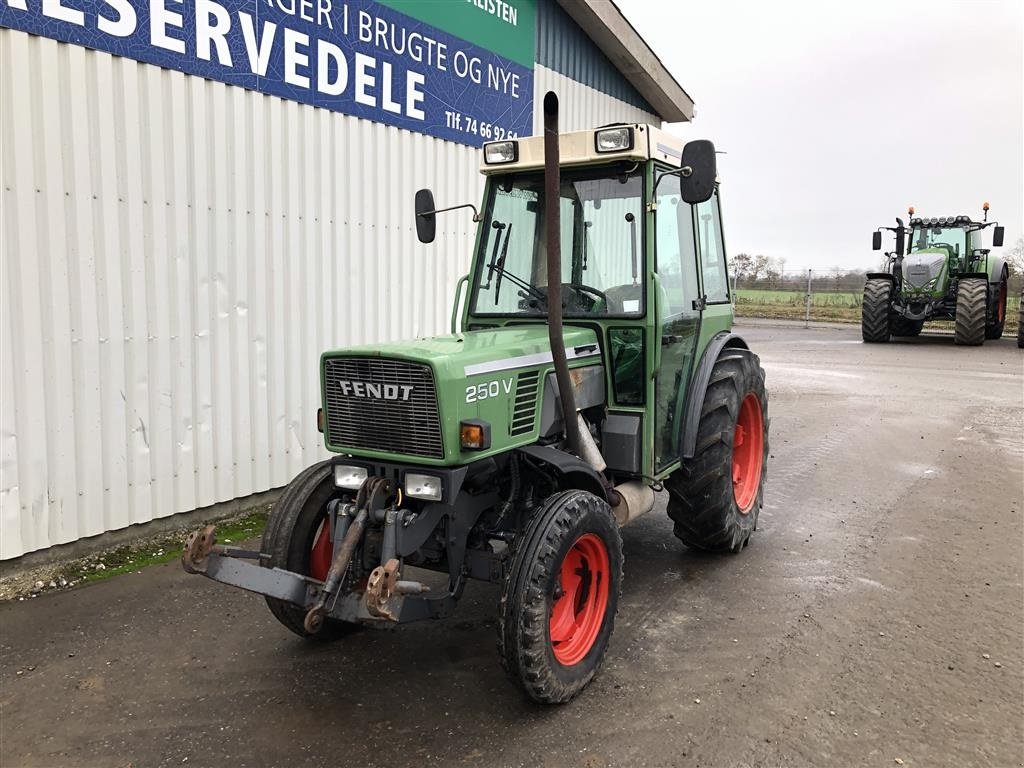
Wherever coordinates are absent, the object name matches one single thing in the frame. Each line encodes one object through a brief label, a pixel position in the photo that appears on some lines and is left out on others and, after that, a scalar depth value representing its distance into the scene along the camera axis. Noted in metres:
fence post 26.95
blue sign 4.94
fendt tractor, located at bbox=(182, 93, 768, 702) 3.29
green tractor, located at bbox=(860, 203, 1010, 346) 17.66
